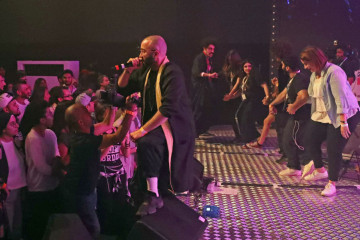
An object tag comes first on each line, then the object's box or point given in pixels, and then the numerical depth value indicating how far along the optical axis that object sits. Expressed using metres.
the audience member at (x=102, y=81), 5.96
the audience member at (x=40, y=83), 5.70
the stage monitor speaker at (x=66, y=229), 2.59
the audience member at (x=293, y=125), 5.45
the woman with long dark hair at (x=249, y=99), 7.30
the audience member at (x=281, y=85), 5.76
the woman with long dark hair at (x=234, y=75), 7.61
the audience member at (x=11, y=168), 3.12
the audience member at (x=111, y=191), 3.31
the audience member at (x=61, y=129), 3.49
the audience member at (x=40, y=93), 5.02
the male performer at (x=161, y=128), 3.00
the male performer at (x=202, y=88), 7.64
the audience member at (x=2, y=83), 6.18
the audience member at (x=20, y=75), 6.88
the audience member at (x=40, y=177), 3.14
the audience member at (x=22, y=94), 5.00
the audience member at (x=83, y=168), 2.84
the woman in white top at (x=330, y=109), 4.42
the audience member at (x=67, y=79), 6.51
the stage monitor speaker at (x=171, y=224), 2.71
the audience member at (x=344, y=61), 6.20
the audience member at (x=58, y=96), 4.82
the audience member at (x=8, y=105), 3.82
